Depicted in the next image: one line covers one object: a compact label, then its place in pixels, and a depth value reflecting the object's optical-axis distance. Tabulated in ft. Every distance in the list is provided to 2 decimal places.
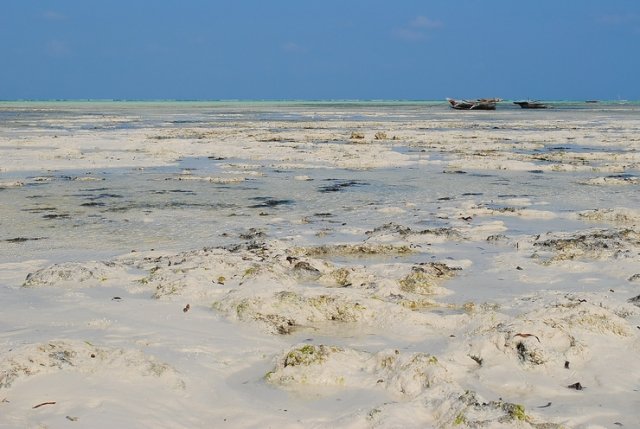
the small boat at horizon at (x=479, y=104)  247.29
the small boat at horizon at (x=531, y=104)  280.31
